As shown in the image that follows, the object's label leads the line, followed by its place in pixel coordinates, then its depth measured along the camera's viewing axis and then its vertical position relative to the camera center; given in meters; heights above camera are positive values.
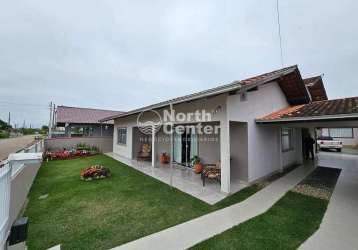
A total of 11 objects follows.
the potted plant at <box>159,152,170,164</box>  11.53 -1.76
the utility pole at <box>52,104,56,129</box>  26.95 +3.18
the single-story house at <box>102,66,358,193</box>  6.23 +0.40
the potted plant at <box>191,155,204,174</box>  8.52 -1.68
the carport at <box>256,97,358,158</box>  5.56 +0.61
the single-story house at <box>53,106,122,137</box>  21.02 +0.99
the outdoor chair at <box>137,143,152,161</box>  12.30 -1.51
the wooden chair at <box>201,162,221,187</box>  6.95 -1.67
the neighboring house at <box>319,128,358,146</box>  22.64 -0.60
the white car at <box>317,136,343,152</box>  18.76 -1.43
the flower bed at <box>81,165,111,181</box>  7.80 -1.89
